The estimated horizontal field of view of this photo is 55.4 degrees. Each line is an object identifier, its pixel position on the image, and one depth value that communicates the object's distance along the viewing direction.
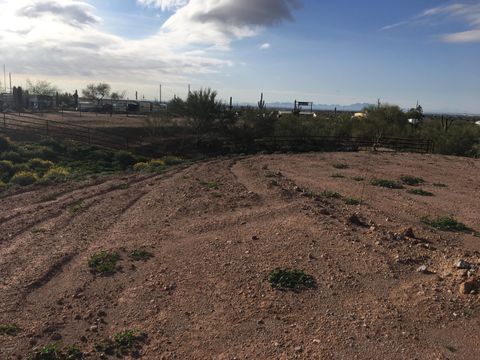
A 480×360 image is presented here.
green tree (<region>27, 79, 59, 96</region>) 90.90
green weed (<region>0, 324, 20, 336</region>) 4.86
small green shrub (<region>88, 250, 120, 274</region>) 6.48
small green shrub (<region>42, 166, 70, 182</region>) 15.46
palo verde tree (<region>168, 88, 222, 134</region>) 33.91
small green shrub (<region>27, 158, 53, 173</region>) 19.81
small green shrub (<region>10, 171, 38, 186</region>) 15.34
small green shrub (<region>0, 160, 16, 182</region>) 17.45
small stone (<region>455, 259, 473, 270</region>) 6.17
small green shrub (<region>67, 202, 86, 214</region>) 9.95
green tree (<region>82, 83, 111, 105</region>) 102.19
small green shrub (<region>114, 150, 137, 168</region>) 24.76
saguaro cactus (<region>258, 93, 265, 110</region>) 38.56
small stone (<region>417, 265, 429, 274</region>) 6.18
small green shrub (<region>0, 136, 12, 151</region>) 23.64
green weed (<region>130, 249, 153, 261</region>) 6.93
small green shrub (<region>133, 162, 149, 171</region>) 18.41
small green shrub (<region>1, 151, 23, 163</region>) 21.42
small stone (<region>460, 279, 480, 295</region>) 5.51
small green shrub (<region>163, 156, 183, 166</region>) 20.94
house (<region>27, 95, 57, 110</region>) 60.69
